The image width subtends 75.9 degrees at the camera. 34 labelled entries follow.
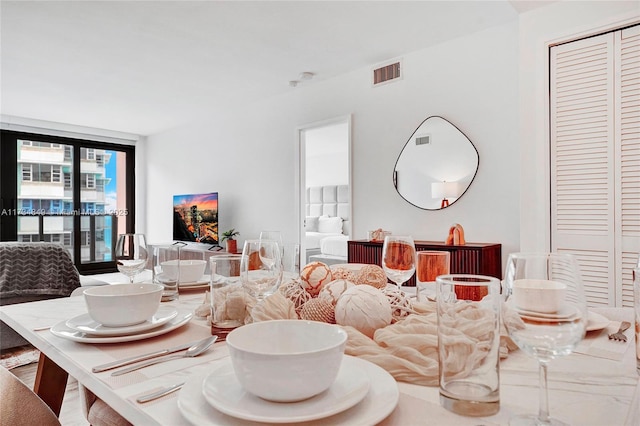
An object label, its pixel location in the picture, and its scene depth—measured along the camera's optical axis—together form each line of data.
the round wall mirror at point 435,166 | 3.20
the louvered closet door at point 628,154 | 2.22
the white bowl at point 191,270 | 1.41
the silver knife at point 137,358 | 0.68
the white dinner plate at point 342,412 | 0.48
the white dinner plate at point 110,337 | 0.81
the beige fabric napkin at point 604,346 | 0.75
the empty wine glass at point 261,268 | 0.87
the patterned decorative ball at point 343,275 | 1.00
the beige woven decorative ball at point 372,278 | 1.02
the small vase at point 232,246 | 4.80
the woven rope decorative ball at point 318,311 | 0.86
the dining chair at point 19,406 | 0.72
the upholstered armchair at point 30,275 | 2.65
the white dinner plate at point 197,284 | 1.38
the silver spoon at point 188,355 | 0.67
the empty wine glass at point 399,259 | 1.09
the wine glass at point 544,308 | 0.49
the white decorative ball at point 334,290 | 0.87
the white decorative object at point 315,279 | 0.97
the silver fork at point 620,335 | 0.82
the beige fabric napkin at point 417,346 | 0.52
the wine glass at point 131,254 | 1.25
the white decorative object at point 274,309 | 0.82
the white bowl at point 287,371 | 0.48
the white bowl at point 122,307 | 0.85
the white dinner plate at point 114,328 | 0.83
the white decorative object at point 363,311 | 0.79
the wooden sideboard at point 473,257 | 2.74
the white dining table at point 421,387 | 0.51
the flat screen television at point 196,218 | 5.38
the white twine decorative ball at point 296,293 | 0.94
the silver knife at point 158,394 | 0.55
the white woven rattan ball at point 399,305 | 0.88
